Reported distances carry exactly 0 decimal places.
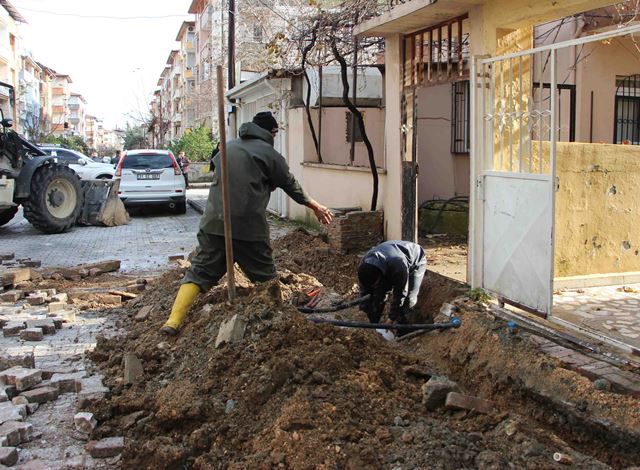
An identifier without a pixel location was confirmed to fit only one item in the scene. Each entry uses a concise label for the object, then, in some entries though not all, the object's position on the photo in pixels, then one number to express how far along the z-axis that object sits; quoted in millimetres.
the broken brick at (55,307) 7188
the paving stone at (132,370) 4698
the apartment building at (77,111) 122644
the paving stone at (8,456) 3658
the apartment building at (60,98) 98625
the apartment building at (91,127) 142625
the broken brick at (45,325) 6344
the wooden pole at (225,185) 5000
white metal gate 5590
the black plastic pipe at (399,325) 5273
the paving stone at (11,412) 4180
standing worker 5484
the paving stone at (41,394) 4547
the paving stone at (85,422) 4043
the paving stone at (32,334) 6094
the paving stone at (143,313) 6594
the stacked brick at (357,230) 9266
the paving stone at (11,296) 7664
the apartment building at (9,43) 45325
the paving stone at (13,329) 6289
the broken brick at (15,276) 8352
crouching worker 6090
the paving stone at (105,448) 3785
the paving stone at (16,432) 3906
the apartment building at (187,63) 65000
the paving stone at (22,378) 4699
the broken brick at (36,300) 7516
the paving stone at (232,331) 4602
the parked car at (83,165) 22719
